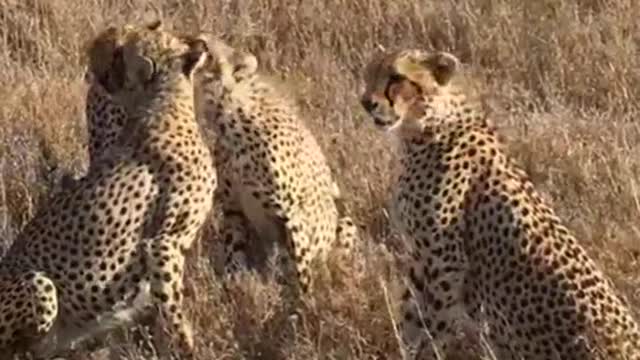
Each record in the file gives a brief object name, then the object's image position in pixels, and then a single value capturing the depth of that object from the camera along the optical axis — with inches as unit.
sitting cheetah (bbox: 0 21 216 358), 368.5
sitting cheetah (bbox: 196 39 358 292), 401.1
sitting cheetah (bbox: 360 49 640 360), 327.6
